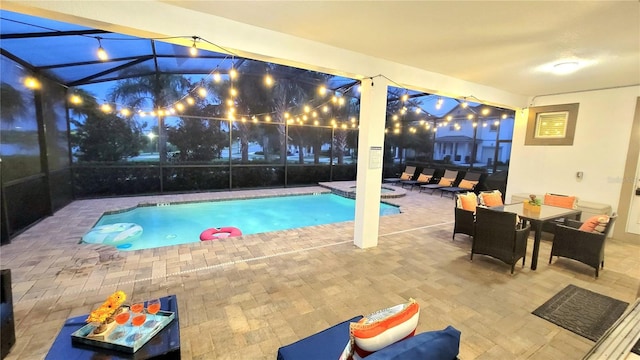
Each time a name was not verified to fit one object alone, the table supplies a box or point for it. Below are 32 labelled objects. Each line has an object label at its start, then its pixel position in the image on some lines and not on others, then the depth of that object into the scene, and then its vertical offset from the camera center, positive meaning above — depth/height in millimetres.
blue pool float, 4770 -1704
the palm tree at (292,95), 9141 +1965
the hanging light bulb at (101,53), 3392 +1121
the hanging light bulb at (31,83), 4711 +1017
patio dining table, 3556 -775
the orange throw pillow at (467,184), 9016 -944
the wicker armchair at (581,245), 3377 -1100
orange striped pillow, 1165 -788
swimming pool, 5258 -1738
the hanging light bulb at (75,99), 6621 +1031
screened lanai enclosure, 4375 +699
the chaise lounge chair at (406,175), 11070 -896
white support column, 3955 -100
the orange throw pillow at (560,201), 4746 -748
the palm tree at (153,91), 7264 +1473
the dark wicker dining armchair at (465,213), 4379 -936
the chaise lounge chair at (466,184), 8914 -952
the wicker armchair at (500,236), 3412 -1030
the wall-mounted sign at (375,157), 4035 -64
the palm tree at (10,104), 3955 +552
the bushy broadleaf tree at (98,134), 6785 +234
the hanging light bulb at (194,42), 2775 +1093
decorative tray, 1497 -1103
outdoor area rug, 2420 -1481
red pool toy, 4945 -1622
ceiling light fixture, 3824 +1345
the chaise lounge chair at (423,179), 10375 -940
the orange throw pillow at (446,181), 9633 -932
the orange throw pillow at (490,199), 4934 -769
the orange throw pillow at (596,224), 3404 -821
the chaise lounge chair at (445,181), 9548 -915
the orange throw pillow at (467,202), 4637 -788
